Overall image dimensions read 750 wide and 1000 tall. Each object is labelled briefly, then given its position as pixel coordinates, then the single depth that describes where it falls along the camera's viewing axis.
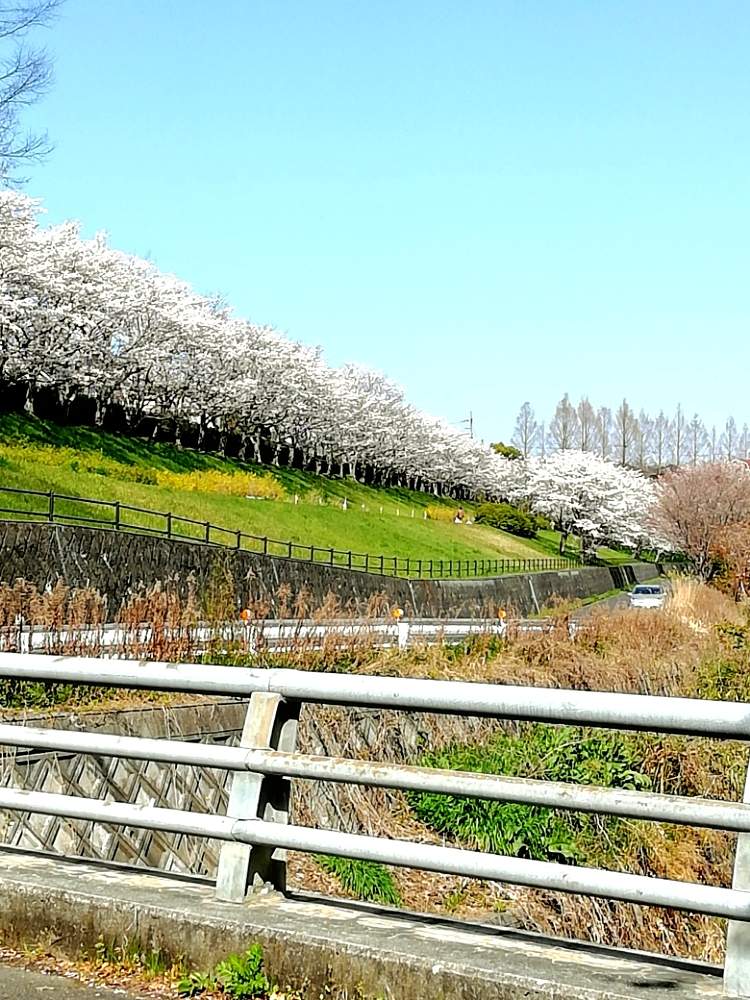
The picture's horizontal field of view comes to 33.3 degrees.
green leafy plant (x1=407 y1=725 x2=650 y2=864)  11.60
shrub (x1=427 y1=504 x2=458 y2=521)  87.75
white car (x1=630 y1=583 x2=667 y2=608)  47.72
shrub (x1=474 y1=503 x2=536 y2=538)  94.06
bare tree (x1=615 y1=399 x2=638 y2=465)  172.75
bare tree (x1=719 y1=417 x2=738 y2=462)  181.00
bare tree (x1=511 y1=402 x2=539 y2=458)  172.75
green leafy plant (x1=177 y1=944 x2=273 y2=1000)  4.03
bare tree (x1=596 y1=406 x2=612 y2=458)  171.50
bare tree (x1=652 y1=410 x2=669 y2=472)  173.50
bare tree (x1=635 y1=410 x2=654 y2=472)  171.50
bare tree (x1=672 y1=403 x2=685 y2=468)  174.38
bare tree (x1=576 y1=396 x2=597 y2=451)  170.75
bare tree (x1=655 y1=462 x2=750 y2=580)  70.31
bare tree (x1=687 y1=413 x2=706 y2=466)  176.12
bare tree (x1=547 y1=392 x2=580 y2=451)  171.25
